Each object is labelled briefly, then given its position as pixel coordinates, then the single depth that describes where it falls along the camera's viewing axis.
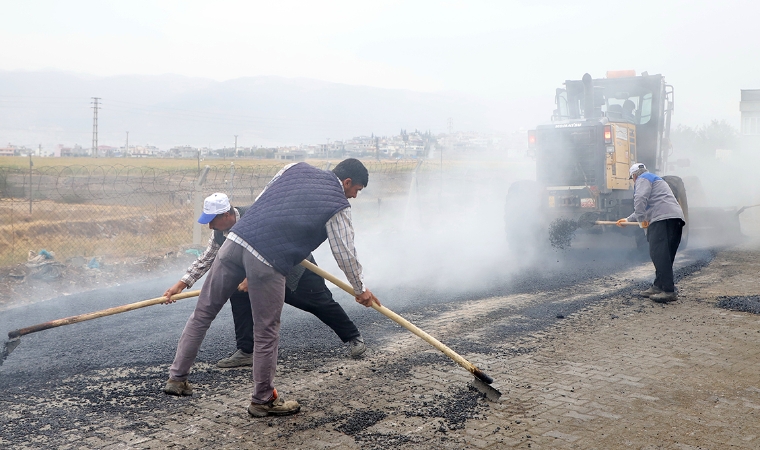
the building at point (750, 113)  47.38
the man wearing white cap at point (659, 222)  7.74
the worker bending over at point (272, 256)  4.09
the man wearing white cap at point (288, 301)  4.86
